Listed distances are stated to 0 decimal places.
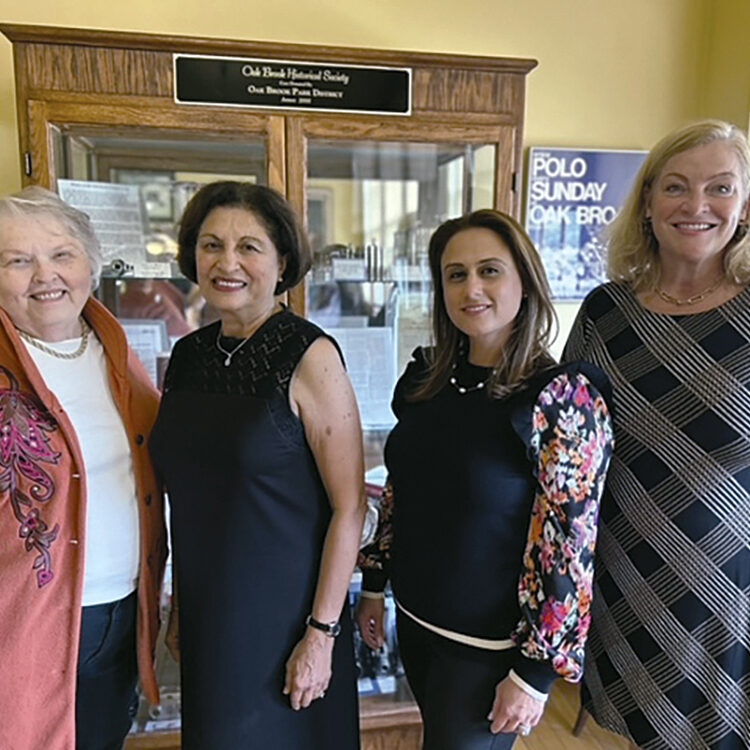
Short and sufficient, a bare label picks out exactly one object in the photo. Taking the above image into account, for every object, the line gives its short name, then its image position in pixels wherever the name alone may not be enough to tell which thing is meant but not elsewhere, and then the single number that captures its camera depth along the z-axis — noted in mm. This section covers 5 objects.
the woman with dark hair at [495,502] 1048
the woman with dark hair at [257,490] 1124
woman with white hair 1099
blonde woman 1146
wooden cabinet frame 1471
